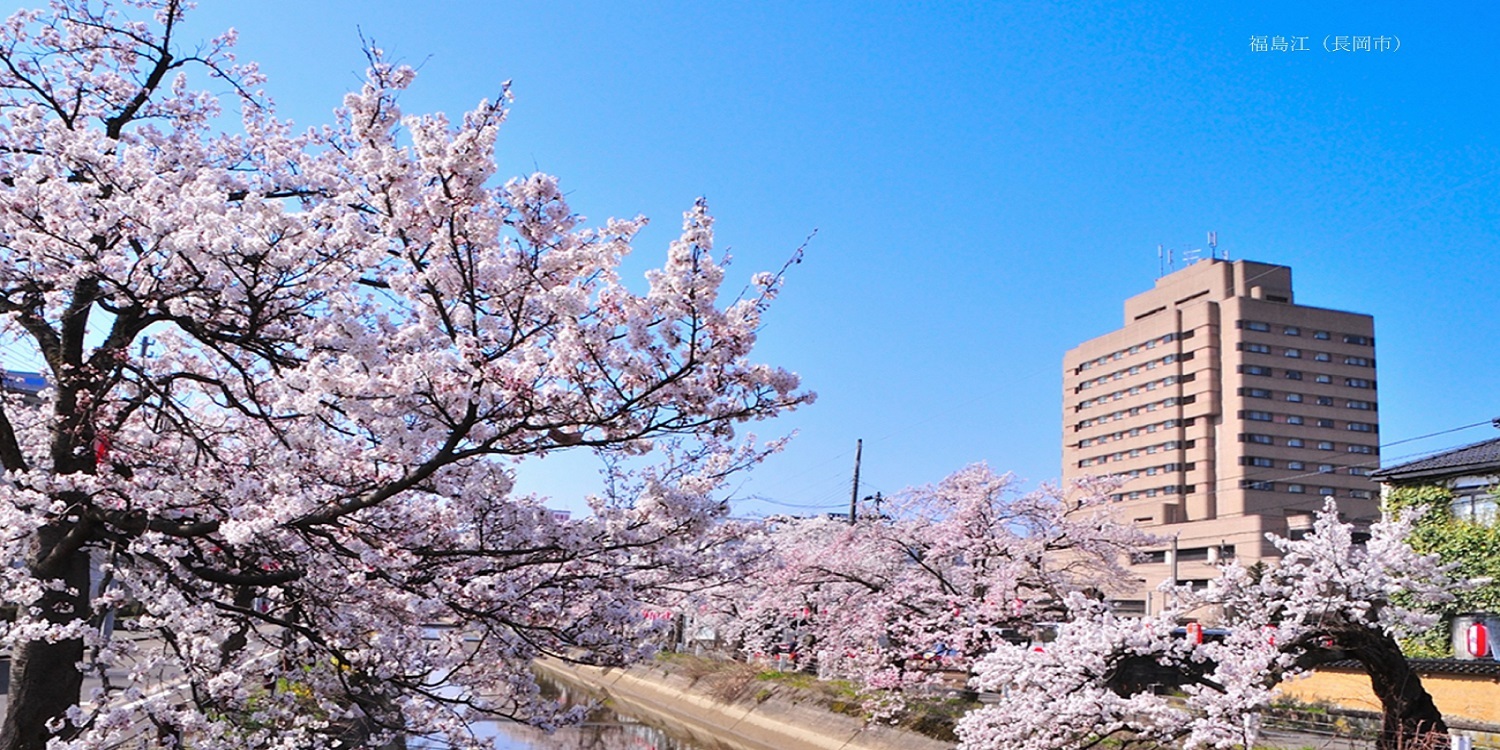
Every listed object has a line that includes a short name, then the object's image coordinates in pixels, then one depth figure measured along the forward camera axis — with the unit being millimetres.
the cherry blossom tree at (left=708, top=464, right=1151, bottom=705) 20125
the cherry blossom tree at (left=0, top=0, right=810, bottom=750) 5570
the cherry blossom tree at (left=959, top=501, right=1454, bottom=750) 9766
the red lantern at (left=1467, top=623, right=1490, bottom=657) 20484
